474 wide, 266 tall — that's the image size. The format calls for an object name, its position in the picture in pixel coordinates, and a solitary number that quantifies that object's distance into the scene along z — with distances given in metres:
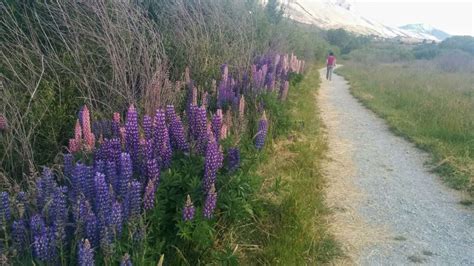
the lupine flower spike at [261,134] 4.91
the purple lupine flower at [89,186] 2.78
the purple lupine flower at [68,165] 3.08
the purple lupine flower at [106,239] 2.38
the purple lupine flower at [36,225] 2.40
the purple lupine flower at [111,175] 2.89
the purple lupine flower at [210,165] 3.16
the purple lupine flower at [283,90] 8.67
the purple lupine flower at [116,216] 2.49
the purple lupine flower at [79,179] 2.78
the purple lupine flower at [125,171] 2.82
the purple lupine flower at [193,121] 3.88
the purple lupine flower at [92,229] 2.48
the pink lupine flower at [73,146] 3.50
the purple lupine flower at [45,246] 2.33
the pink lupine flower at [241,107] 5.62
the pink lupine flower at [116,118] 3.83
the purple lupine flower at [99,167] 2.84
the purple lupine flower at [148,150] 3.17
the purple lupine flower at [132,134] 3.29
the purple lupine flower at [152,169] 3.04
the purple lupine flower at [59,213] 2.45
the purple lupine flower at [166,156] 3.37
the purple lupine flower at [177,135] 3.64
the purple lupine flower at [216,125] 3.95
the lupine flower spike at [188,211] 2.89
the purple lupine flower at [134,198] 2.71
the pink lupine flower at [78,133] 3.53
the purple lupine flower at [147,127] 3.53
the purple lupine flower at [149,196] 2.81
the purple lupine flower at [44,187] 2.66
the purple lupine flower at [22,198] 2.68
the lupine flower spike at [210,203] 3.00
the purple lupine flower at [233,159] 3.61
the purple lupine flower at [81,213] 2.47
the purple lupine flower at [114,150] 3.16
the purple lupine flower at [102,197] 2.54
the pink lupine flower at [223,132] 4.05
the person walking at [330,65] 23.46
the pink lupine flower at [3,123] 3.74
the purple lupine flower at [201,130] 3.67
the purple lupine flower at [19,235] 2.44
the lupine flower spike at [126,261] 2.29
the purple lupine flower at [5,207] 2.54
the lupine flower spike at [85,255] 2.23
